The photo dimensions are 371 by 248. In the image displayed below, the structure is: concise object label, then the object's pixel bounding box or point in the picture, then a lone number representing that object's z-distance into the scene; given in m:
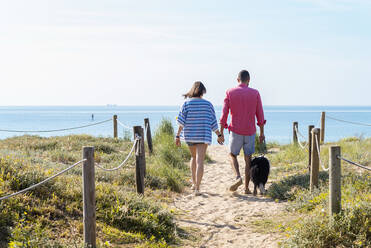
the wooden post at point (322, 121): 15.15
